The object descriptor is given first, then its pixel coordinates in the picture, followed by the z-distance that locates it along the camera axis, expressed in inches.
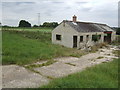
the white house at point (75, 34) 520.1
